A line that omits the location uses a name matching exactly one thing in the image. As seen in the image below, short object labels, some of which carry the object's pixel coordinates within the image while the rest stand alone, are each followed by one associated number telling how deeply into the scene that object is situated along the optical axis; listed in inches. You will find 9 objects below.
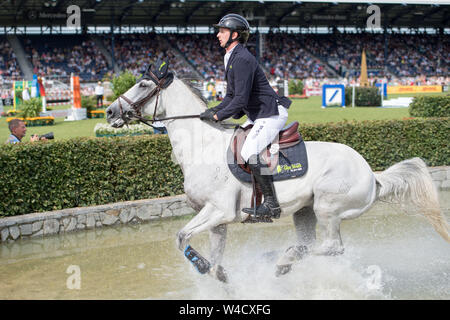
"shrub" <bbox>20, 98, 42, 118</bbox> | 1691.7
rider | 392.5
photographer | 711.7
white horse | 403.5
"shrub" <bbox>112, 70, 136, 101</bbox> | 1319.9
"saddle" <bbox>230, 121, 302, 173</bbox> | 407.8
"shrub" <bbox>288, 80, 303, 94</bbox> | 3164.4
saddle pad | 412.5
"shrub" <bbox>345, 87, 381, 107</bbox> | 2185.0
